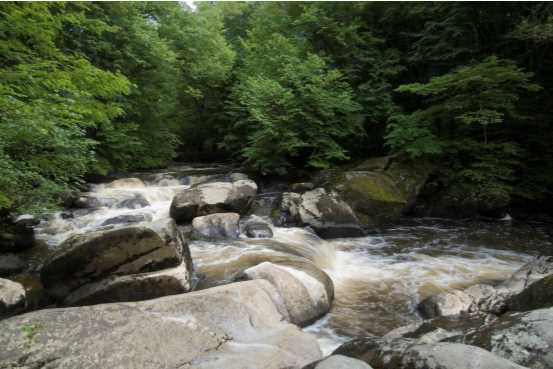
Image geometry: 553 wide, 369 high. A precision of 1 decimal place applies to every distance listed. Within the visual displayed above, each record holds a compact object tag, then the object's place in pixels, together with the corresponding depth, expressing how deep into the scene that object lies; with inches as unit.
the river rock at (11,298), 145.6
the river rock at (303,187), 377.7
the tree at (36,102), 160.9
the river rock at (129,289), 168.4
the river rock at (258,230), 290.8
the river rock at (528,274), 191.9
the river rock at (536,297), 124.1
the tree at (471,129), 326.6
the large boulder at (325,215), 322.3
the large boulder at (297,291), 168.9
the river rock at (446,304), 172.0
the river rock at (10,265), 214.5
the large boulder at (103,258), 176.1
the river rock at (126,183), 435.5
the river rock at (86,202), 346.6
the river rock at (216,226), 285.3
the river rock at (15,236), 244.4
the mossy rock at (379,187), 350.9
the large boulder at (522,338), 87.8
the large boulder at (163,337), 108.2
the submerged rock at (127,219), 305.4
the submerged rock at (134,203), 359.9
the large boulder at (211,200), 320.5
